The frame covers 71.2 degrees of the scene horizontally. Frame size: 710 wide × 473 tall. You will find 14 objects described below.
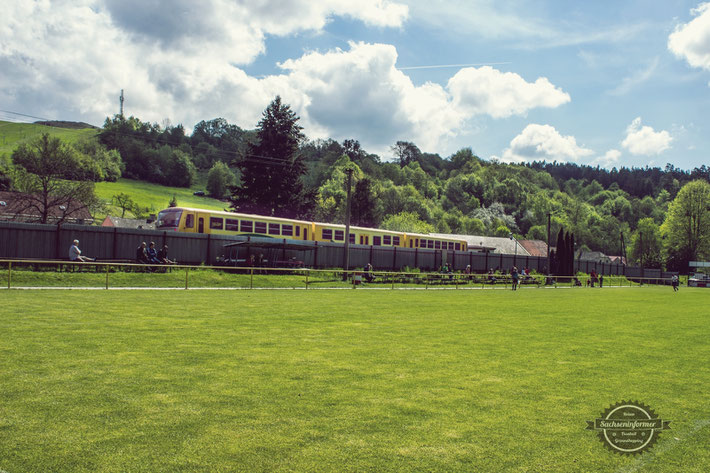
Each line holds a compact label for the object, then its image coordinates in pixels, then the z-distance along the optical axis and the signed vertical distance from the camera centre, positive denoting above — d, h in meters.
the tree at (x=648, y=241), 92.25 +4.75
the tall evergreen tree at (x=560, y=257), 53.47 +0.53
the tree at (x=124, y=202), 84.38 +7.74
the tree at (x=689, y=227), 79.88 +6.46
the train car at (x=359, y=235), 37.62 +1.58
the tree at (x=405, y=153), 172.25 +36.53
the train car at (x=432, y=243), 44.44 +1.42
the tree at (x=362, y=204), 71.25 +7.40
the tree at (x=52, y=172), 41.76 +7.84
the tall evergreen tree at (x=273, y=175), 54.94 +8.56
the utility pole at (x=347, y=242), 31.00 +0.80
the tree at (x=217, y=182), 114.06 +15.78
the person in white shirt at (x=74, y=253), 22.17 -0.36
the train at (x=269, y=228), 30.83 +1.68
